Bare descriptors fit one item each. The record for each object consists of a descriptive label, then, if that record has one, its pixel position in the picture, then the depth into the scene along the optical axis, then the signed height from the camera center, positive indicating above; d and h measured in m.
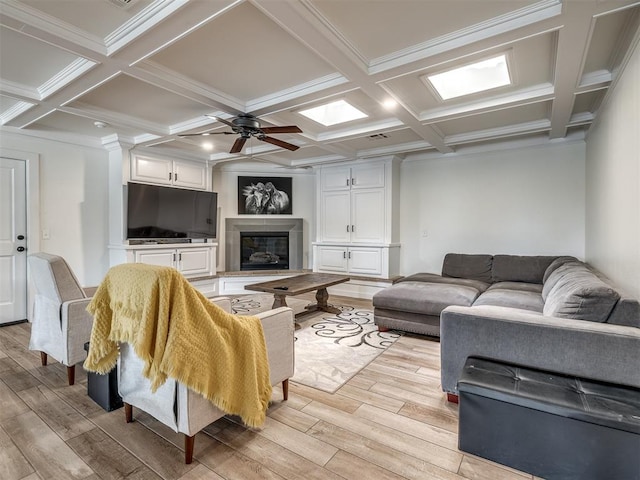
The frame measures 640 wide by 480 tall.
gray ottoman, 1.38 -0.87
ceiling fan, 3.15 +1.07
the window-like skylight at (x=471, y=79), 2.79 +1.43
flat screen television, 4.58 +0.38
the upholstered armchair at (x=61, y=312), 2.41 -0.57
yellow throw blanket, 1.51 -0.51
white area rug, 2.63 -1.10
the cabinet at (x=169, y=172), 4.73 +1.02
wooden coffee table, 3.70 -0.60
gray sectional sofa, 1.65 -0.55
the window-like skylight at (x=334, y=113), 3.72 +1.46
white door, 3.87 -0.05
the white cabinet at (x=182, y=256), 4.68 -0.31
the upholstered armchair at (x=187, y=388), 1.61 -0.83
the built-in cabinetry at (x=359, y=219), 5.43 +0.30
